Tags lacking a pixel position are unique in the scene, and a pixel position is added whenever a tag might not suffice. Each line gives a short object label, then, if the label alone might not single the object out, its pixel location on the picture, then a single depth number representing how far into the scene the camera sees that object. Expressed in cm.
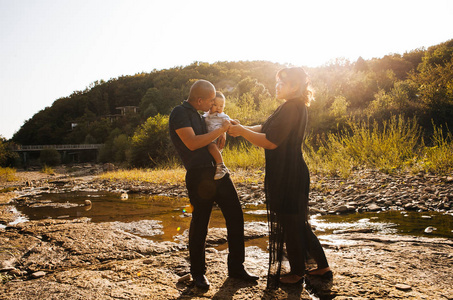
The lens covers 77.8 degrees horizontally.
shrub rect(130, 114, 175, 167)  1900
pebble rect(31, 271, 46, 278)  289
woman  248
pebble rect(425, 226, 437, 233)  407
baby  249
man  246
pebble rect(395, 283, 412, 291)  227
